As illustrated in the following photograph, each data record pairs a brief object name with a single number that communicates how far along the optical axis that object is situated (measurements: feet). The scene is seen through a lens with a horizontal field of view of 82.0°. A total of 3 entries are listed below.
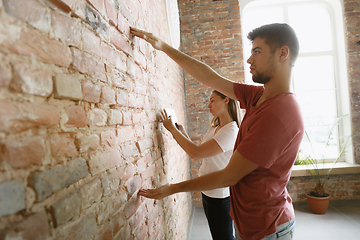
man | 3.32
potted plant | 11.88
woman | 5.61
